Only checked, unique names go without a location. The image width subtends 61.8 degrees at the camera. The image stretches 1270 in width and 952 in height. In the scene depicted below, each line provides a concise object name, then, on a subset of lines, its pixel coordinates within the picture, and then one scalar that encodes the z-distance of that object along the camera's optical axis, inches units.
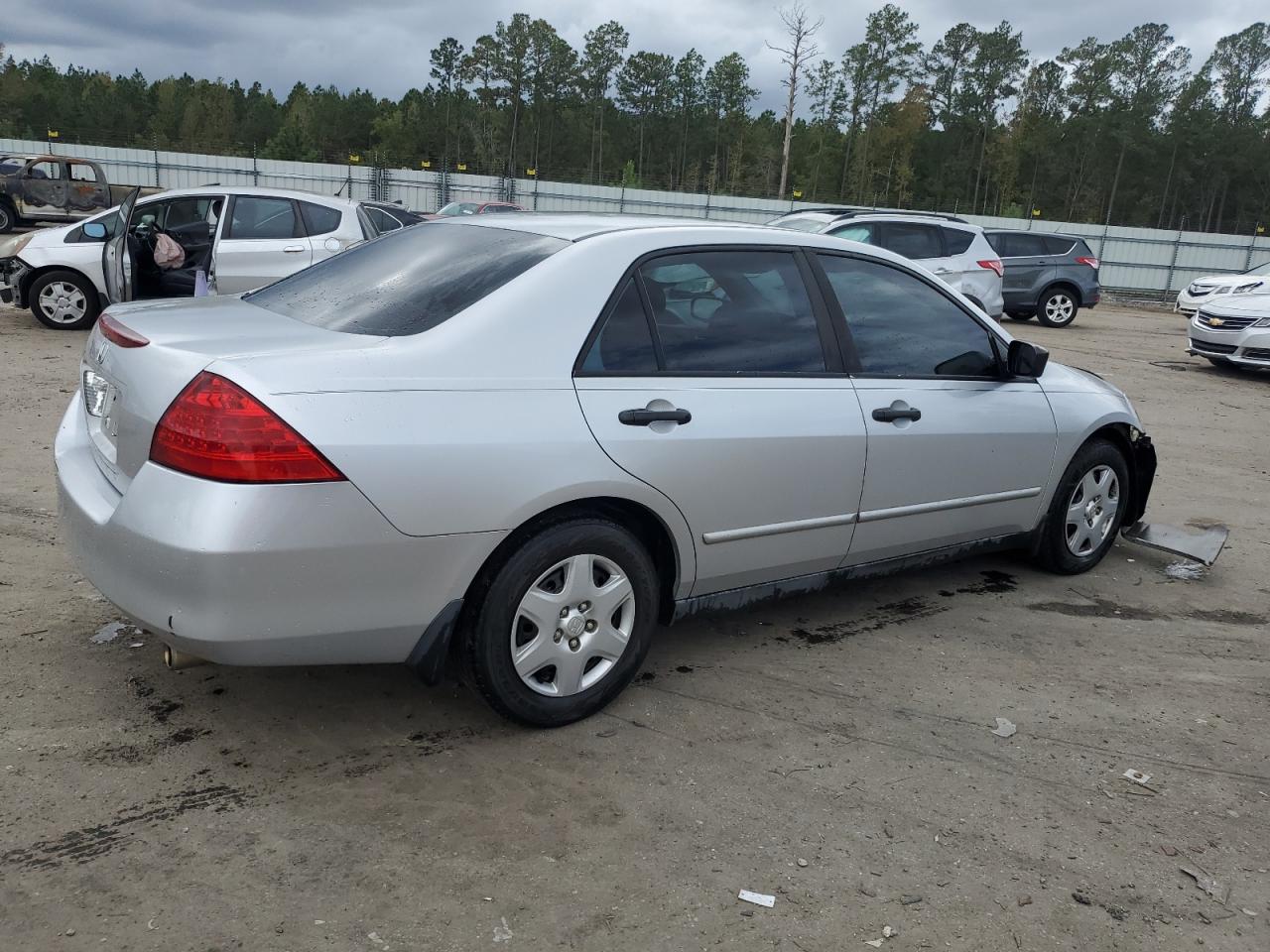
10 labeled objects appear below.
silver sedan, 109.0
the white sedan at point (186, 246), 384.2
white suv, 536.7
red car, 842.2
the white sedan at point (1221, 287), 627.5
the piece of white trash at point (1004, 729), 142.1
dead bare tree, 2133.4
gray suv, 739.4
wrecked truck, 941.2
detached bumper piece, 215.8
